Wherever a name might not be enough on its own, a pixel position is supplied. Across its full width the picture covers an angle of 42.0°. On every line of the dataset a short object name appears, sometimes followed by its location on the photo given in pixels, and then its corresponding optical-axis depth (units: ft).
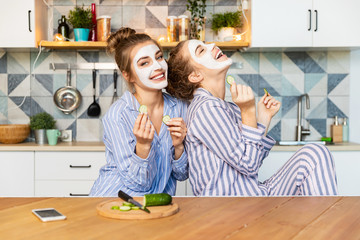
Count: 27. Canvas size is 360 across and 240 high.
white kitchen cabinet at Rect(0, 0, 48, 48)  11.41
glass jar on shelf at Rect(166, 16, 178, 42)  11.85
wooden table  3.87
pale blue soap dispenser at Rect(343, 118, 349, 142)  12.51
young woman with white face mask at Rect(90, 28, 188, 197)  6.79
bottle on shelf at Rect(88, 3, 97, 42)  12.01
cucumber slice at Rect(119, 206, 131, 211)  4.42
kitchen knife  4.40
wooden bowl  11.40
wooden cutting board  4.30
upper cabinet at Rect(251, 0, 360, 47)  11.41
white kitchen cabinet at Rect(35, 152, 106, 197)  11.05
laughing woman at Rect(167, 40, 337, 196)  6.26
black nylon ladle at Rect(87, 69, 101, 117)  12.54
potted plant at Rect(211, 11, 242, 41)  11.89
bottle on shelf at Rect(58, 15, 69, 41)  12.10
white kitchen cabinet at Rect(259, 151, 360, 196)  11.02
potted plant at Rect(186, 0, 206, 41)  11.75
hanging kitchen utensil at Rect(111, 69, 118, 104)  12.55
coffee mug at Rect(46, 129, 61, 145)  11.45
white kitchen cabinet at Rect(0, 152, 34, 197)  11.05
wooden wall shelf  11.55
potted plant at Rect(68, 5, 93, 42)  11.84
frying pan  12.59
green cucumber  4.58
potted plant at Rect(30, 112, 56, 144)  11.76
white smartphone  4.24
